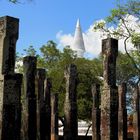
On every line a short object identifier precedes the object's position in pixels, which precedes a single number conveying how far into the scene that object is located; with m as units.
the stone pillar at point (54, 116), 25.78
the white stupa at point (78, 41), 81.02
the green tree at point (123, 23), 23.61
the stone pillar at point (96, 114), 22.97
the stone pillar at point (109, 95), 15.36
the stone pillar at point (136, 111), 26.94
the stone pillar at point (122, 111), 25.02
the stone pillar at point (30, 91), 16.25
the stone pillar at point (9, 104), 12.84
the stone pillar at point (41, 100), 21.06
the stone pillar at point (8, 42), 13.12
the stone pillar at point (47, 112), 21.28
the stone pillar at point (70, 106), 19.27
